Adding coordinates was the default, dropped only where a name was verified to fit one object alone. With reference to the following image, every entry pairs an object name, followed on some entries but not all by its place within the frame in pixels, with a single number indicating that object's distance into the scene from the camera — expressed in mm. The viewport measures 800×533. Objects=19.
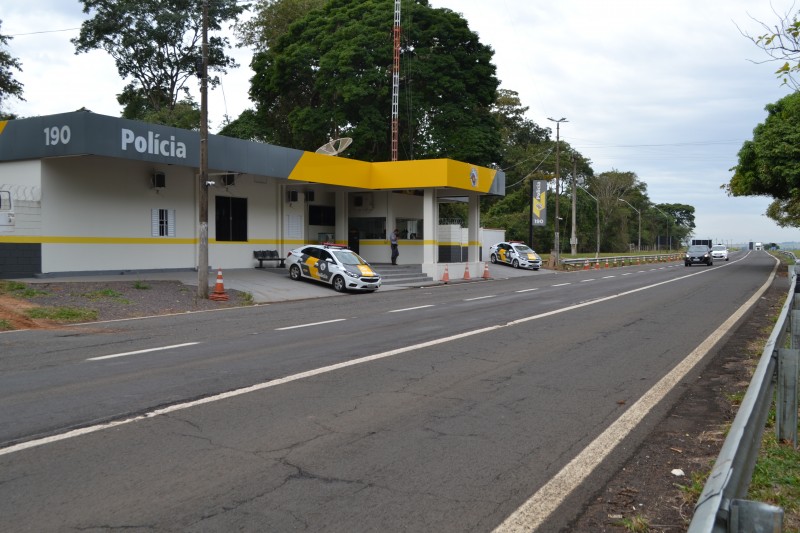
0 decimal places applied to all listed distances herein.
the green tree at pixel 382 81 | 40219
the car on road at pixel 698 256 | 48938
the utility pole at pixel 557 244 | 43250
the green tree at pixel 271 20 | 48062
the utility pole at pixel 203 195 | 18953
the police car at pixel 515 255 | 41281
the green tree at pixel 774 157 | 31359
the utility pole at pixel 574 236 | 51312
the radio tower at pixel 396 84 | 37656
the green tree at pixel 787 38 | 8070
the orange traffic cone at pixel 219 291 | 19189
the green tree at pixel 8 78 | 38219
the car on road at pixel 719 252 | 65750
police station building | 19875
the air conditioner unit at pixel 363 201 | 33688
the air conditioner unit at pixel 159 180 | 23406
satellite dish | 30109
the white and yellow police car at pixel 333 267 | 23516
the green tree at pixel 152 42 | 42188
